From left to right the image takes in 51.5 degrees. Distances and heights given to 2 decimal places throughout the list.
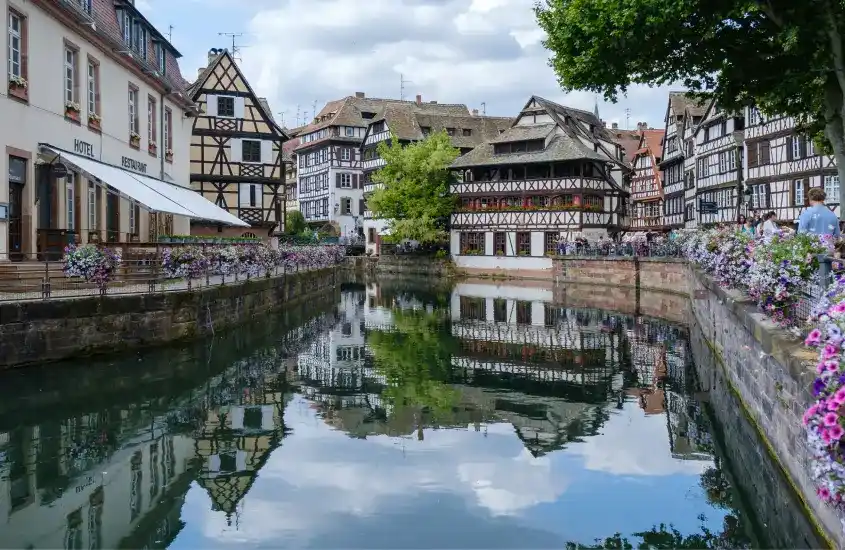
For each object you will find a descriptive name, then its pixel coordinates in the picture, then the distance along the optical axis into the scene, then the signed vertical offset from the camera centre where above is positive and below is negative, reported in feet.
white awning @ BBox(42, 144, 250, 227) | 70.74 +5.93
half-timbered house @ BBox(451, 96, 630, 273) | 184.24 +13.36
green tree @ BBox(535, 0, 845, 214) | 51.61 +13.12
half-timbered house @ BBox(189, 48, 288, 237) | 151.64 +18.89
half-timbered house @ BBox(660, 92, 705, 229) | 196.75 +23.47
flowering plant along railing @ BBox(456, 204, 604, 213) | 183.32 +9.96
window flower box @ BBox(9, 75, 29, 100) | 64.64 +12.68
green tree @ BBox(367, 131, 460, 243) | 205.77 +15.90
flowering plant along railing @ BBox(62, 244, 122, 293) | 59.06 -0.58
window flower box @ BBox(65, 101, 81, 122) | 75.14 +12.67
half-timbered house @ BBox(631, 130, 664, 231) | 236.12 +17.95
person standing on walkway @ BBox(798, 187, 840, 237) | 41.03 +1.63
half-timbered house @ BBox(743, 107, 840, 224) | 132.87 +13.43
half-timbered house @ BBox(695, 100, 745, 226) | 163.84 +17.53
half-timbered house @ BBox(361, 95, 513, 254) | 238.68 +34.57
